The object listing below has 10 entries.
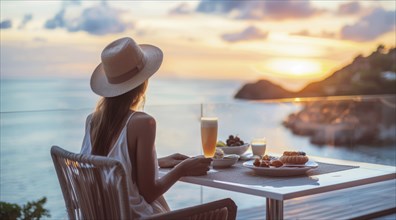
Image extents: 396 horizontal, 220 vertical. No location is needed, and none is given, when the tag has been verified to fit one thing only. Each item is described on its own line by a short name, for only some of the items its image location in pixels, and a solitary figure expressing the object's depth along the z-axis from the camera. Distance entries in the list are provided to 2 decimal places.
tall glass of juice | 2.79
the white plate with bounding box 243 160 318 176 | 2.44
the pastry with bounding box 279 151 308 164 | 2.56
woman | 2.17
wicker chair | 1.98
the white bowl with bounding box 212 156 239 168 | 2.63
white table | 2.20
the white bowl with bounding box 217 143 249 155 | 2.96
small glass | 2.93
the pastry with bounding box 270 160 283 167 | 2.50
